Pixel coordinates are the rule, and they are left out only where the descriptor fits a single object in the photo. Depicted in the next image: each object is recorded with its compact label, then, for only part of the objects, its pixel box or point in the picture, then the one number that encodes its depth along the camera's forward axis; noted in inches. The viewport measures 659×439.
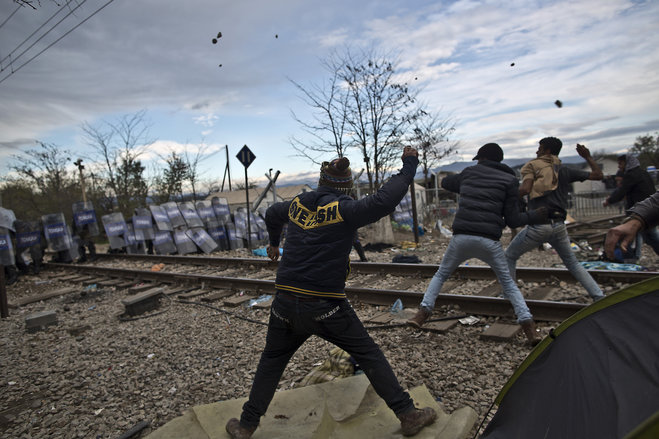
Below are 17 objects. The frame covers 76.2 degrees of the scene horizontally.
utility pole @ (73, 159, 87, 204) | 856.4
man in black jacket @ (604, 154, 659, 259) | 279.6
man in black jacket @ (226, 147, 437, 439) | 105.7
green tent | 69.8
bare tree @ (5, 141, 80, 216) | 1058.1
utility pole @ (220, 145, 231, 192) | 1412.2
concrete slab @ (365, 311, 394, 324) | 213.1
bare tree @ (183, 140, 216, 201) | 1155.3
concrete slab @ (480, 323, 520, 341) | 174.4
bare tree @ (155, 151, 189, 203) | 1053.2
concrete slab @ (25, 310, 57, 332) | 255.3
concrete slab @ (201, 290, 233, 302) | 298.4
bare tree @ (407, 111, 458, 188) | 661.9
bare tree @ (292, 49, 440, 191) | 541.3
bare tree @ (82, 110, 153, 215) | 1013.8
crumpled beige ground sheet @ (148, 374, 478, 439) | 116.9
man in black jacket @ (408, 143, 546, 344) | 167.5
